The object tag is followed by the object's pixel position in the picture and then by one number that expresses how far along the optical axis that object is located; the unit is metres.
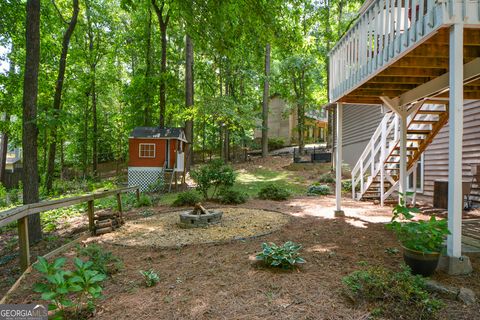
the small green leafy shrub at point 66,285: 2.30
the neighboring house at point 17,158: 25.31
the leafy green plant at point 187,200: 9.28
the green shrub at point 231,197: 9.27
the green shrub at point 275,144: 29.56
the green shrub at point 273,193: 9.88
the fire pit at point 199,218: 6.29
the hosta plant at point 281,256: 3.59
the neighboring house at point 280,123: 32.31
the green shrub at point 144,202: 9.59
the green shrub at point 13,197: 13.22
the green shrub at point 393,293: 2.54
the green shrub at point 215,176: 9.62
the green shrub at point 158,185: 14.30
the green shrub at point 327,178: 14.03
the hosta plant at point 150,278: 3.31
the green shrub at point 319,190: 11.35
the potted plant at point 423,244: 3.09
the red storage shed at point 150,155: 16.05
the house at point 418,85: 3.22
